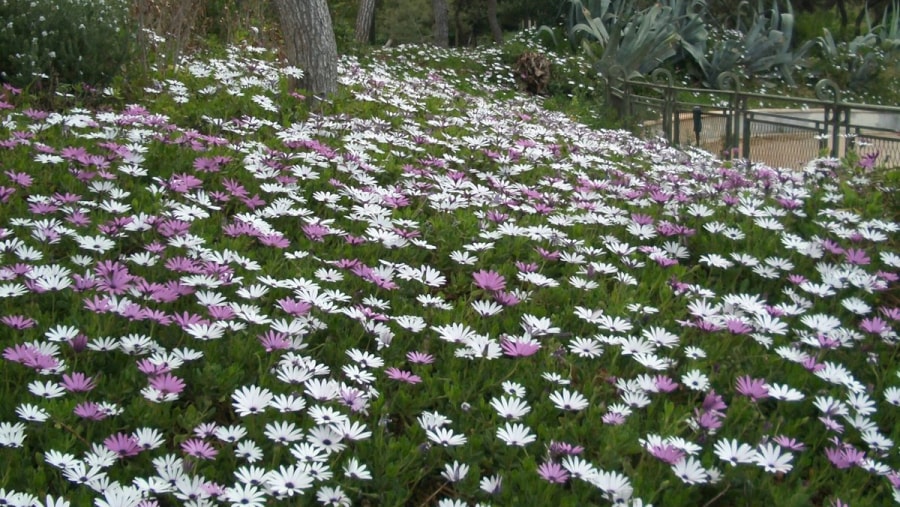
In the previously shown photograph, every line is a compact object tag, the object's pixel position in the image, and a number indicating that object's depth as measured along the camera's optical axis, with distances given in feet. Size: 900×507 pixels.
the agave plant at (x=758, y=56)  53.11
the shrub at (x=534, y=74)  43.70
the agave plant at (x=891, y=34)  62.49
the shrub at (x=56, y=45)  18.19
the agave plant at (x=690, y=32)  51.99
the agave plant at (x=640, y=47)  42.50
